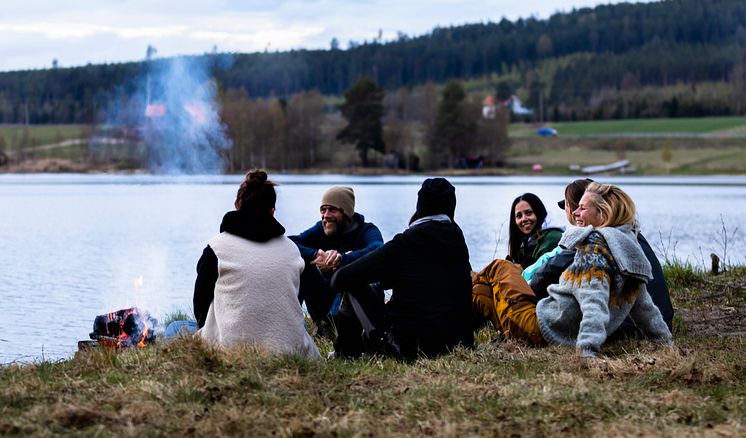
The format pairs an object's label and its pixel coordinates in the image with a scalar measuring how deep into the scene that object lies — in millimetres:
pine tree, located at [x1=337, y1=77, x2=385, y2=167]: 92938
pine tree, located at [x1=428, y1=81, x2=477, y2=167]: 94688
